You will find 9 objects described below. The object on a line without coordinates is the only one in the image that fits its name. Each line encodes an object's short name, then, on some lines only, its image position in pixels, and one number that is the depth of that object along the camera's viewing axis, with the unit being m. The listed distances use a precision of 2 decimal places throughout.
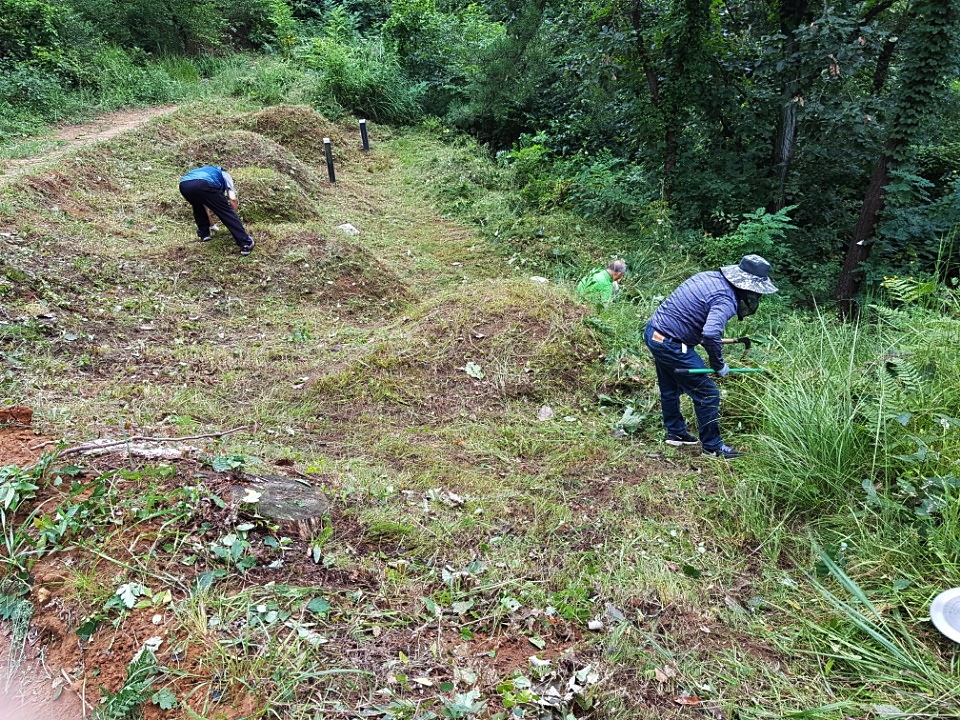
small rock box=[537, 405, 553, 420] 5.09
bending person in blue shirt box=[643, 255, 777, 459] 4.29
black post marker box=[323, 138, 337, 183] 11.08
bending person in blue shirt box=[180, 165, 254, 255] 7.33
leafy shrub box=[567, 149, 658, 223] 9.58
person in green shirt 6.84
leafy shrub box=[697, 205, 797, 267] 7.86
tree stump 3.06
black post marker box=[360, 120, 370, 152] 13.35
